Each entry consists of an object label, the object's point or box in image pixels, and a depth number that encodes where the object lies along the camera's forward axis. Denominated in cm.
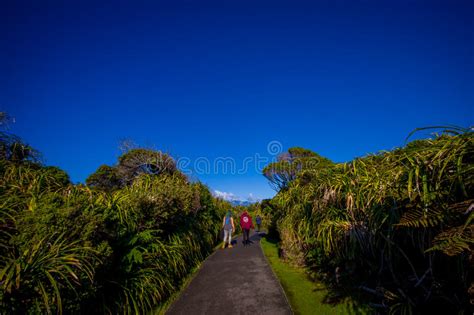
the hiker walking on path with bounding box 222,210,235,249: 1012
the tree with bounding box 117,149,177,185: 1277
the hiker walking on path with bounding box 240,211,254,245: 1094
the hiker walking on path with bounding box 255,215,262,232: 1849
